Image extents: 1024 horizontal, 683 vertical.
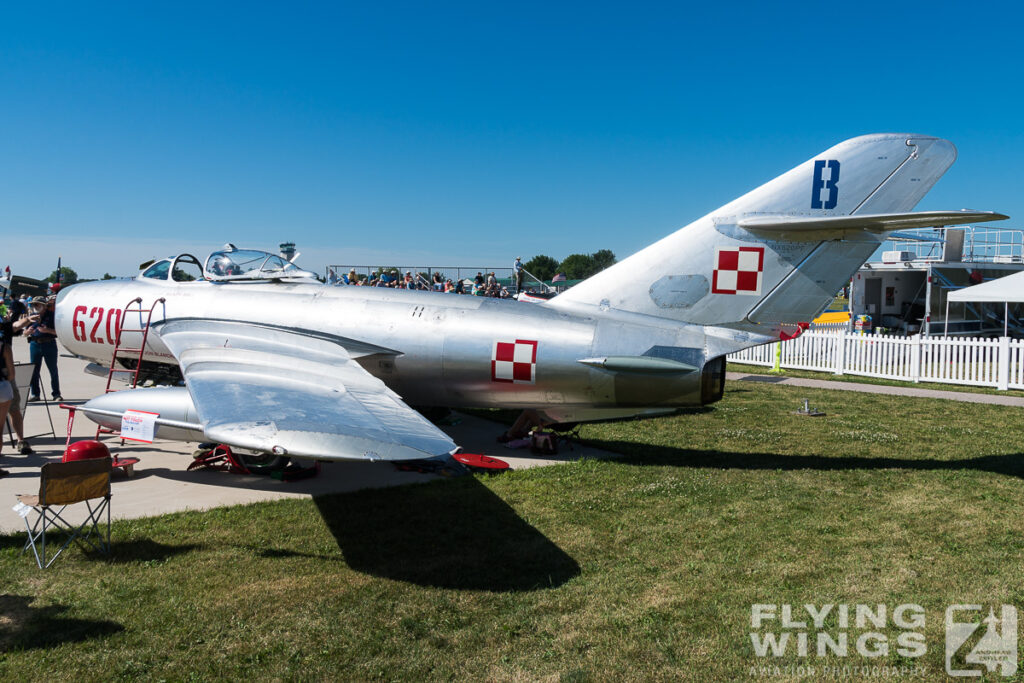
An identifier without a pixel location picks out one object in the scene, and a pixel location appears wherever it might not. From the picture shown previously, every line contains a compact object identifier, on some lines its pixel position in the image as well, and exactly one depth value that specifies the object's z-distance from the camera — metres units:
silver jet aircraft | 7.62
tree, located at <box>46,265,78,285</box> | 34.83
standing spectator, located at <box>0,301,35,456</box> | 8.65
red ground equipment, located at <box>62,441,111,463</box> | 7.08
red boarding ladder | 9.85
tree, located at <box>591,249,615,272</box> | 74.45
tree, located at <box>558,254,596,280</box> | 90.26
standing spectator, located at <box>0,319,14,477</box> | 7.79
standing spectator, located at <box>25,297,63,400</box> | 12.12
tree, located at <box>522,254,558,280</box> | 72.33
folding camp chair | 4.98
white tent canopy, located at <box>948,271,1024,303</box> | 18.59
